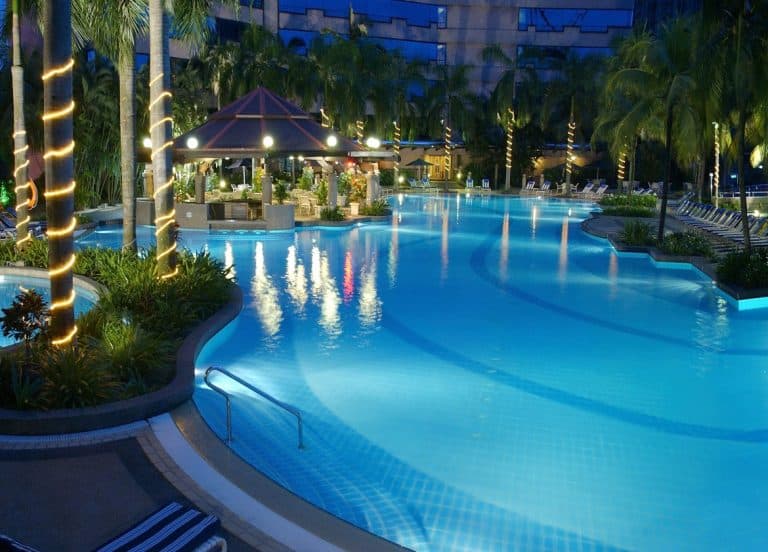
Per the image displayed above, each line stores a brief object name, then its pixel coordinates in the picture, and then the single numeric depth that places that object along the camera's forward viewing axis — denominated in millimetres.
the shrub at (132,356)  7656
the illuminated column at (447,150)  56594
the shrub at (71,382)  6785
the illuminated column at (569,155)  48438
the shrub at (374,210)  28969
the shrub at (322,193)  28141
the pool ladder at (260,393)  6797
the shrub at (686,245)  18944
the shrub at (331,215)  26344
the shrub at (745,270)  14520
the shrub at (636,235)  21011
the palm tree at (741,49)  15414
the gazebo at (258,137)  22391
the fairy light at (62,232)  7398
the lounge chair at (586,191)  47256
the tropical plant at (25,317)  7371
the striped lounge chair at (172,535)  4023
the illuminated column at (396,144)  50919
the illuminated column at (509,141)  53722
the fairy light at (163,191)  11750
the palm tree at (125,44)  12641
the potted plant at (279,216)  24078
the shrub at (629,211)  31750
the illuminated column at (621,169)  45719
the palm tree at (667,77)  19125
